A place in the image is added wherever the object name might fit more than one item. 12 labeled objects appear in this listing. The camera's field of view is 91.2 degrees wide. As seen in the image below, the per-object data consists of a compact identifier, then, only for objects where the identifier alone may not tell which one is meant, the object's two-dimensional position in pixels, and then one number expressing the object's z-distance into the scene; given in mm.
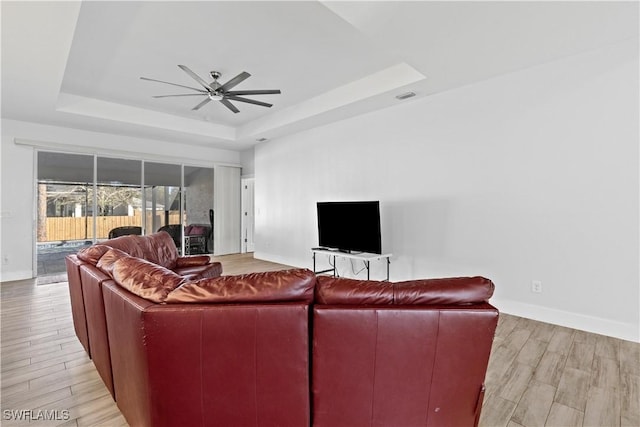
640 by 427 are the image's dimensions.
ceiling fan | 3581
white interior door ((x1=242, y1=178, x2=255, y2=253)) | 8078
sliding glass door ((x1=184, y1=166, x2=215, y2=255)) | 7262
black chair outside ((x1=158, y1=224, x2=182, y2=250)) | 6941
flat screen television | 4297
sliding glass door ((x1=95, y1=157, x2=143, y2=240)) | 6000
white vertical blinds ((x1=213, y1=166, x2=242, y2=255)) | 7719
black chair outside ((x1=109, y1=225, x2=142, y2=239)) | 6177
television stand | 4250
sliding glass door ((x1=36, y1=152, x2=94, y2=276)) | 5477
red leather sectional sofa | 1328
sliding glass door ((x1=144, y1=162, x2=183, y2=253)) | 6656
